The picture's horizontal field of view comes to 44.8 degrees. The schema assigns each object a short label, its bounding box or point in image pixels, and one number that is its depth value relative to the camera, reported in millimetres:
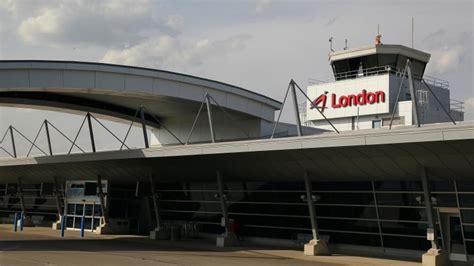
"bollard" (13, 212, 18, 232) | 35797
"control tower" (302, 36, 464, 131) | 41094
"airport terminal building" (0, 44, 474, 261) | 20703
